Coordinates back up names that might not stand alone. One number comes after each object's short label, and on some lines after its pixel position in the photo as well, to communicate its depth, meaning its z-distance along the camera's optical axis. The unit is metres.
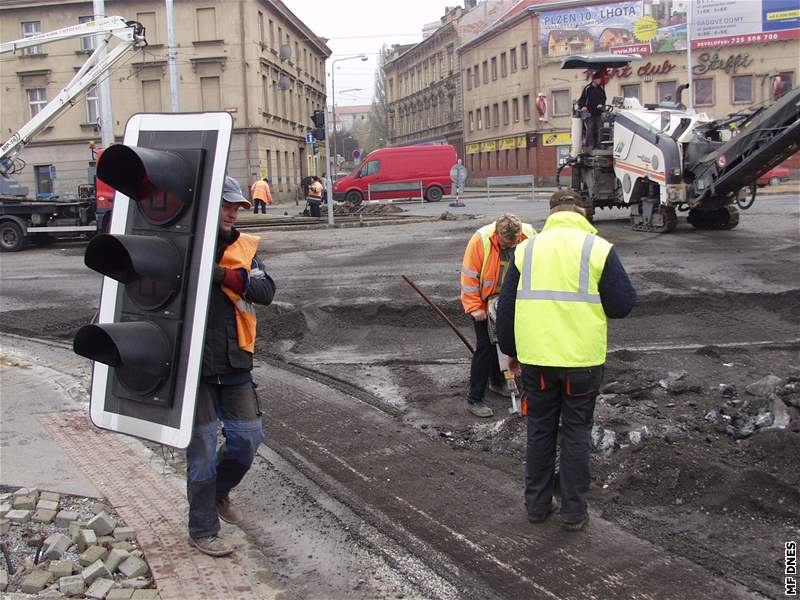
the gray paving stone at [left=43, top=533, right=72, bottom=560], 3.87
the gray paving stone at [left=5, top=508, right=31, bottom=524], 4.23
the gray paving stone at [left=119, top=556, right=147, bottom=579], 3.74
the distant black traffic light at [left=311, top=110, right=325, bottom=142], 22.14
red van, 35.41
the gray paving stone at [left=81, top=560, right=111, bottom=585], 3.63
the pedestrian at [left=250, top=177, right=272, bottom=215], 29.75
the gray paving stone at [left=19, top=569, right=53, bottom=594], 3.58
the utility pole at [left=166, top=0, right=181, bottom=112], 26.48
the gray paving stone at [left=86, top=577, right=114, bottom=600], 3.53
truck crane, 19.41
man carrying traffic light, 3.91
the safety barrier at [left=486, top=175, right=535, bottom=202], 36.28
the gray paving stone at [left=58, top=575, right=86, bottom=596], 3.55
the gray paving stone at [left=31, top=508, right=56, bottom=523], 4.27
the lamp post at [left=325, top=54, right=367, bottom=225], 22.62
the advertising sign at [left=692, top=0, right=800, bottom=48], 48.31
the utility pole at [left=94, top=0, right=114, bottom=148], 24.58
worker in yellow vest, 4.22
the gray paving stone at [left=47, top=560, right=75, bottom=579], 3.69
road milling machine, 12.68
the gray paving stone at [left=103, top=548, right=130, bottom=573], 3.78
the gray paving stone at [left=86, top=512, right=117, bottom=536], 4.11
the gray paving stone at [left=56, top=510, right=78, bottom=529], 4.22
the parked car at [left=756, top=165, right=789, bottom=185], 26.21
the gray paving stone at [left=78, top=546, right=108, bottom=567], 3.79
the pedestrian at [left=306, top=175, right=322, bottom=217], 27.14
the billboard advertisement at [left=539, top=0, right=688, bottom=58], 51.06
